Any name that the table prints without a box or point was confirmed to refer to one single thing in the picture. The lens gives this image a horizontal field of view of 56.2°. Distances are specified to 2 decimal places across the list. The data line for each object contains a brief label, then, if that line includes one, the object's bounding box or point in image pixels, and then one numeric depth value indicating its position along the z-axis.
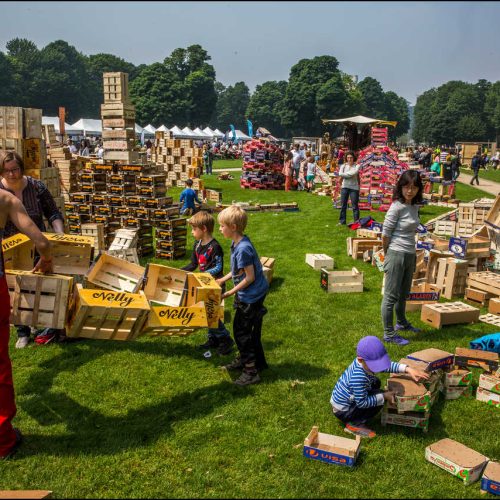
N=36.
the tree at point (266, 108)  124.62
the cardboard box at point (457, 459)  4.23
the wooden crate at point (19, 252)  5.82
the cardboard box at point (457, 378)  5.66
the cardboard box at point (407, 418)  4.95
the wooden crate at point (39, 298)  4.71
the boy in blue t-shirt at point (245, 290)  5.41
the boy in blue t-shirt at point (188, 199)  16.45
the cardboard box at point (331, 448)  4.38
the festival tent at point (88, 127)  47.09
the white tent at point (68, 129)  44.85
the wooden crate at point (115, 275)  5.93
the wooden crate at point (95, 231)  11.49
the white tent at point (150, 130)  51.28
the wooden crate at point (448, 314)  7.75
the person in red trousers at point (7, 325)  4.20
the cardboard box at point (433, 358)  5.64
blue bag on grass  6.49
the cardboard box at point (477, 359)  6.07
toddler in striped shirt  4.74
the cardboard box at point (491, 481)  4.10
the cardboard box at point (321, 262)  10.90
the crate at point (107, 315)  4.59
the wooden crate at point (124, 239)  10.85
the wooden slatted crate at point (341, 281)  9.41
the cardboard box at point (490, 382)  5.51
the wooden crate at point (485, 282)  8.73
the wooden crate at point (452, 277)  9.16
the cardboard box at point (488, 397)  5.52
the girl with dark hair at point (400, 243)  6.70
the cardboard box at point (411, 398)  4.87
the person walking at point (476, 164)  29.06
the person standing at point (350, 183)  14.81
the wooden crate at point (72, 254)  6.02
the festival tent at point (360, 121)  28.92
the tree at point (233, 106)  148.62
